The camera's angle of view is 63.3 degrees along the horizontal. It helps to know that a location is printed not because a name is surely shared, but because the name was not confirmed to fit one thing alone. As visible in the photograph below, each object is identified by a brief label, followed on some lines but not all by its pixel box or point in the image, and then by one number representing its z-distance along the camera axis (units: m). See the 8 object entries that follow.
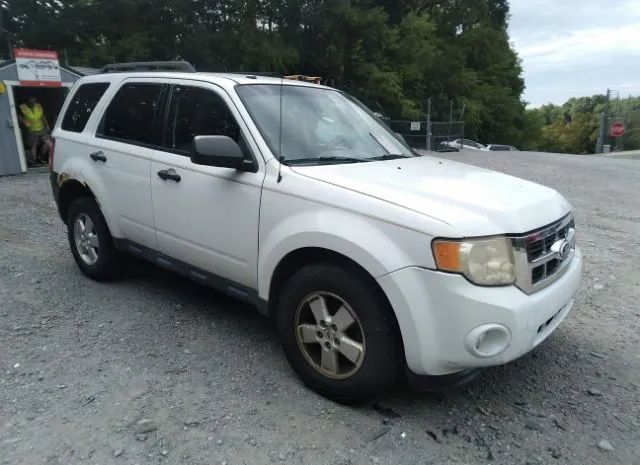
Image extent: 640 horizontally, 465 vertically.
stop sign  42.09
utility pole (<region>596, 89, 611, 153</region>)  37.47
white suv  2.52
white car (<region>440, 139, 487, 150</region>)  22.42
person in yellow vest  12.05
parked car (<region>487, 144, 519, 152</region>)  32.68
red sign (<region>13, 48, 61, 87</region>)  11.08
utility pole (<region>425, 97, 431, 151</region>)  21.28
